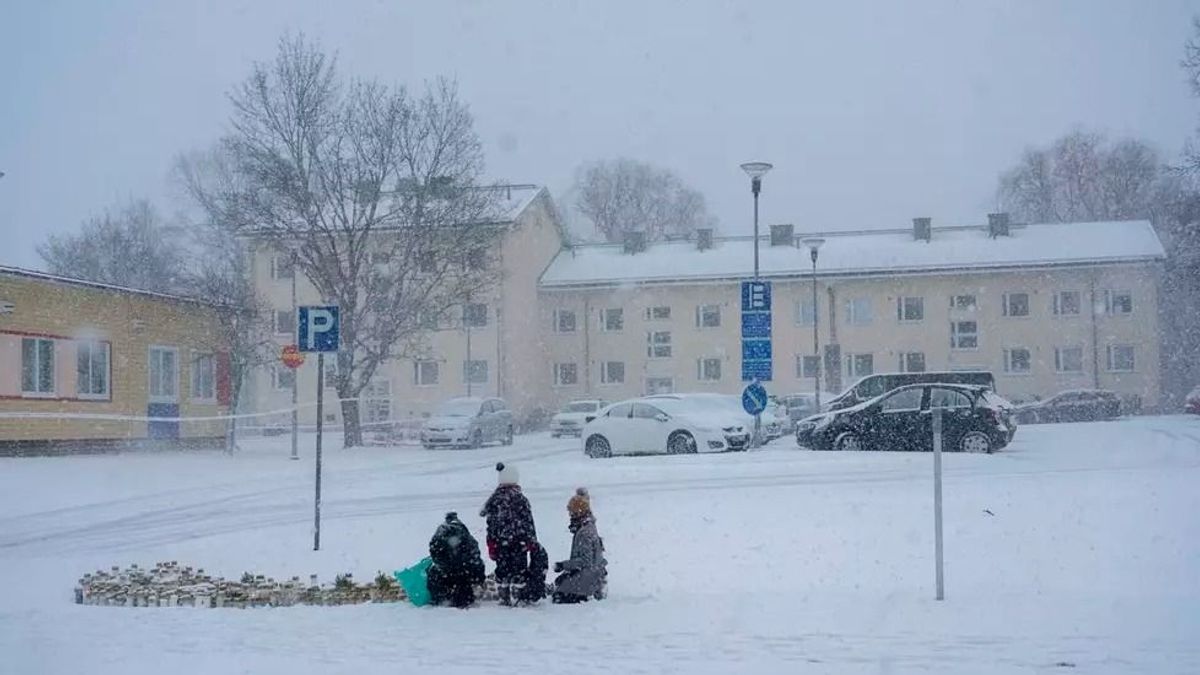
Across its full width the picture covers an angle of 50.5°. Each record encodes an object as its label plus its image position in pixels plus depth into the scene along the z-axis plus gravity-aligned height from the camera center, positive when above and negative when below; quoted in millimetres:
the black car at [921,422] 25781 -703
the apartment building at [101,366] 30281 +852
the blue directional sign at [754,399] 24297 -172
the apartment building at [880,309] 57188 +3768
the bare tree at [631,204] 77812 +11542
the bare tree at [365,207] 38125 +5724
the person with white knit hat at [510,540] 11461 -1320
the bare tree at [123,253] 71500 +8305
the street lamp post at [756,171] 27922 +4819
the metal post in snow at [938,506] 10914 -1022
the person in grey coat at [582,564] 11453 -1554
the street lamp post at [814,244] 42844 +4891
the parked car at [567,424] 47625 -1186
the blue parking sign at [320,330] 15641 +810
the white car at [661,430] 29156 -905
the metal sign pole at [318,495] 15234 -1205
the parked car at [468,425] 38969 -980
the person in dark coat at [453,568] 11453 -1573
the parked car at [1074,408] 49406 -874
